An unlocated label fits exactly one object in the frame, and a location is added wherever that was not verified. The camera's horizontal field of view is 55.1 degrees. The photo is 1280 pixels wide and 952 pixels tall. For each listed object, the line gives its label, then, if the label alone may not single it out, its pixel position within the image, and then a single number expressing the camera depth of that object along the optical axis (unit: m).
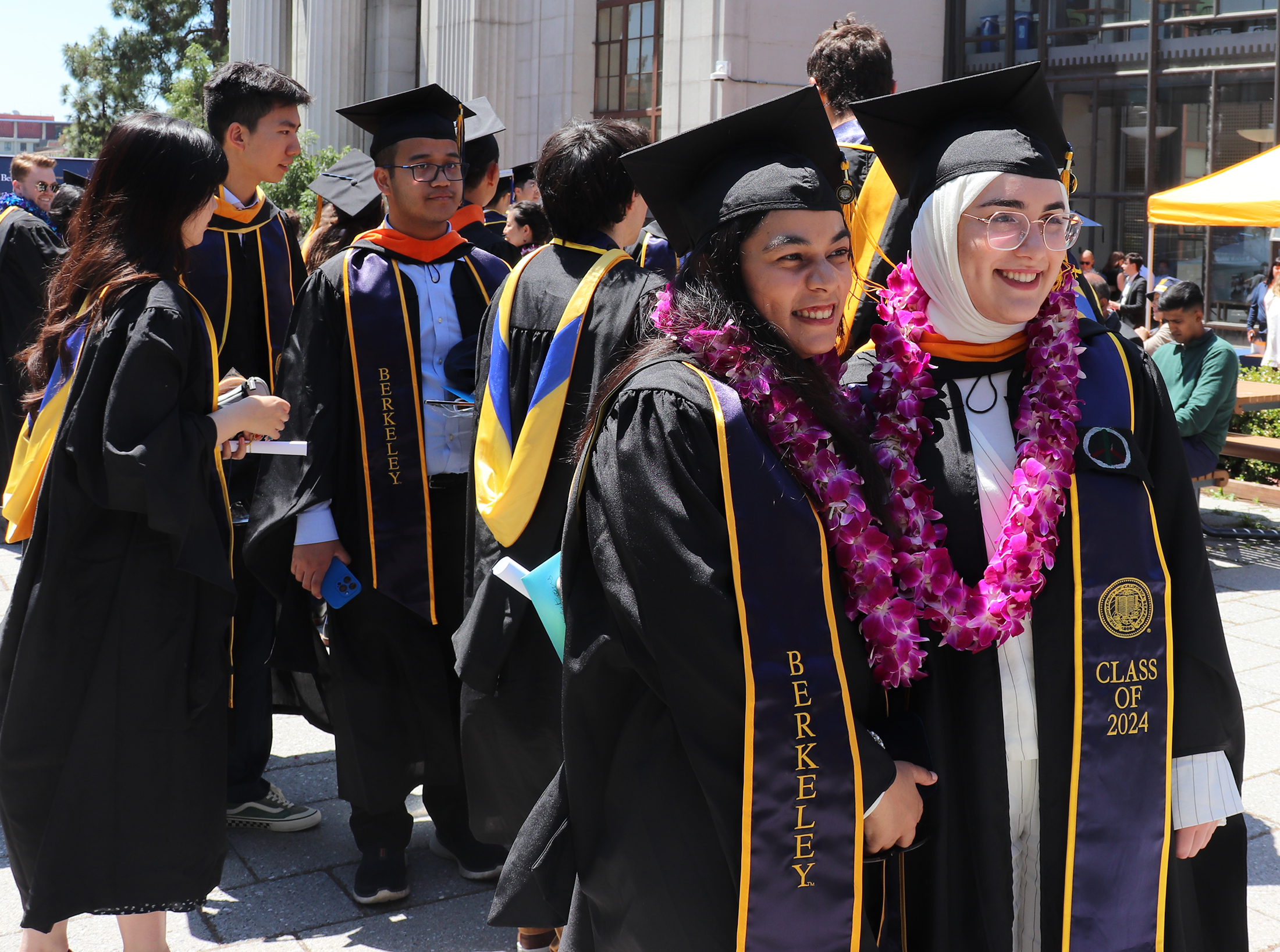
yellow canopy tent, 7.89
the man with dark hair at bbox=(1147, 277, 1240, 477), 6.89
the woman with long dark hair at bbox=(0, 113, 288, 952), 2.76
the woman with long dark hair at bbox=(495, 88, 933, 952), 1.79
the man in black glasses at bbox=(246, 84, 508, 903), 3.52
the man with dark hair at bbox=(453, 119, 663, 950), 3.04
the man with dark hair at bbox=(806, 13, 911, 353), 3.24
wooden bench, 8.38
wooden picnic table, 8.57
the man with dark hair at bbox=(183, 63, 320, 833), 3.97
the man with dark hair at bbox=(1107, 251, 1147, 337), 13.52
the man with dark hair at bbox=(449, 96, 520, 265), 5.50
